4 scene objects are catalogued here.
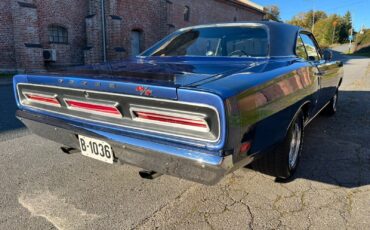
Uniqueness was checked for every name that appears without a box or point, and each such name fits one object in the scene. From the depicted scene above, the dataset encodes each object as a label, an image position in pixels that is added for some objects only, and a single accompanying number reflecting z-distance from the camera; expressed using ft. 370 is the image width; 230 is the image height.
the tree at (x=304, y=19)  248.73
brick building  42.83
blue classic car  6.12
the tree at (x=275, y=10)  221.66
